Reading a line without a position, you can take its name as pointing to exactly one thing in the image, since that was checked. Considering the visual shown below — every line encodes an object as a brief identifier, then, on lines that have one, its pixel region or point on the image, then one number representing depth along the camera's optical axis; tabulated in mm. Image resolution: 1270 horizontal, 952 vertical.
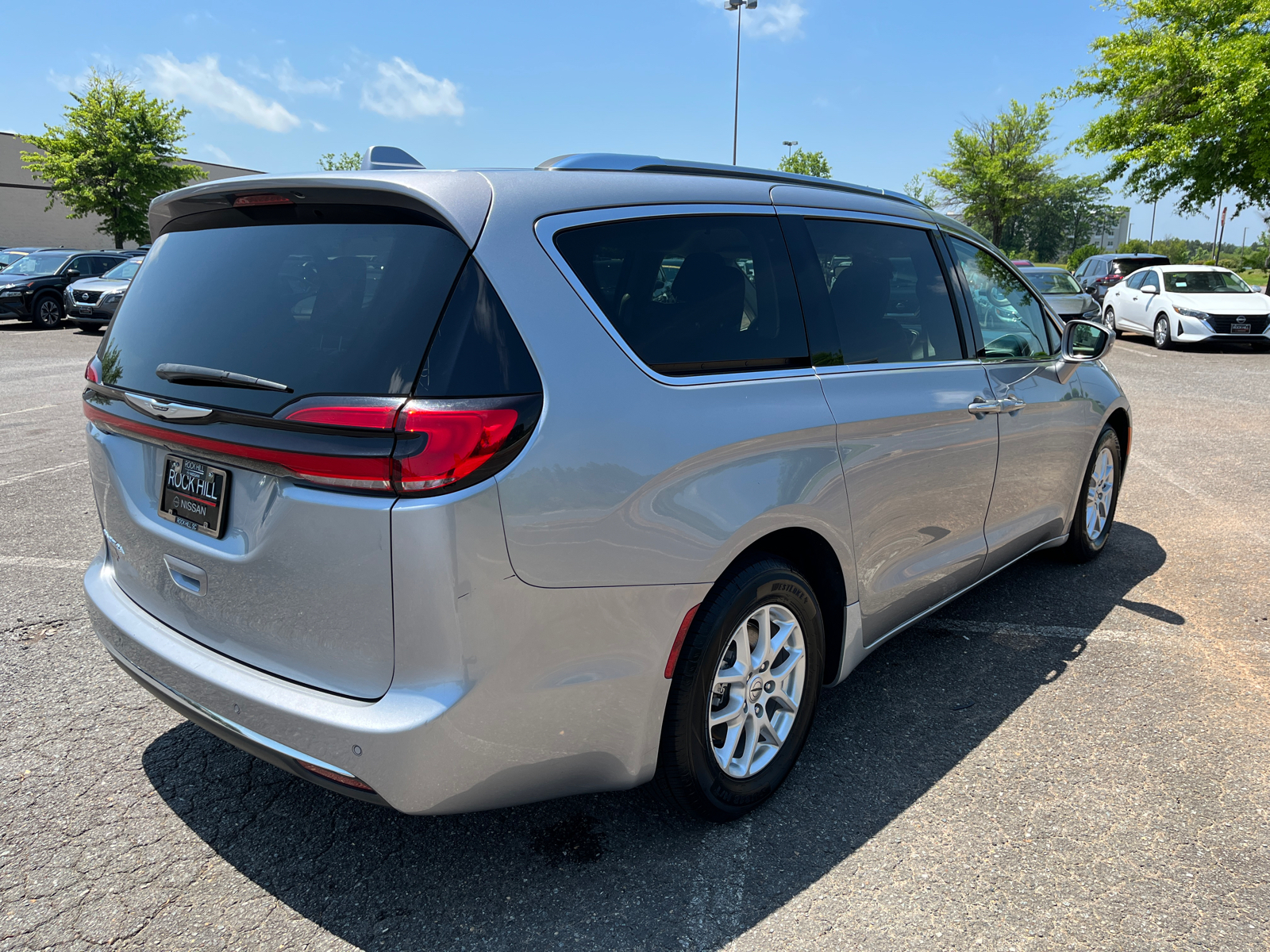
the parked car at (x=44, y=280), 20047
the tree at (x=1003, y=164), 45250
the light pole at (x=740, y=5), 37500
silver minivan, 1975
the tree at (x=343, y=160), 69325
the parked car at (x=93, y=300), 18750
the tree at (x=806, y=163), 58000
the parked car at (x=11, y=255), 23453
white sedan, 16516
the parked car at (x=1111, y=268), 22750
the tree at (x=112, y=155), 35906
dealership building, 45219
